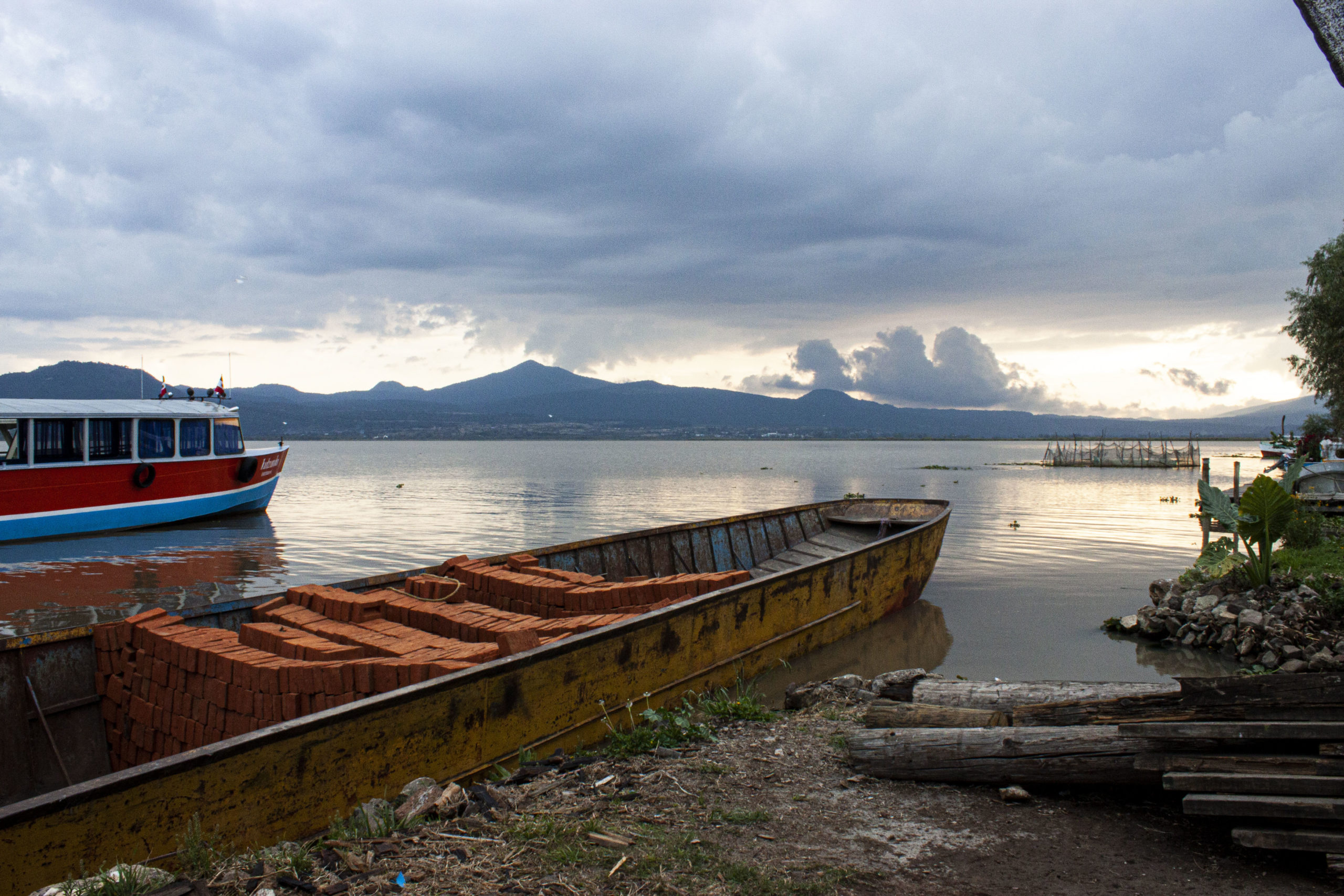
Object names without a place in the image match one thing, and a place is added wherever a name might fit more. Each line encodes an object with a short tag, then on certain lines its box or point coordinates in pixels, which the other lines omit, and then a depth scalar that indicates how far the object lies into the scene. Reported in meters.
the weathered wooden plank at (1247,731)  3.80
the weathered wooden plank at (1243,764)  3.74
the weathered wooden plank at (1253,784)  3.66
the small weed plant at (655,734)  5.57
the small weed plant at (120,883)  3.22
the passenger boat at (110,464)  18.56
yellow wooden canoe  3.63
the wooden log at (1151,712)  4.03
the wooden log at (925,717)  5.09
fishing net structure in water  70.44
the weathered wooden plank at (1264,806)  3.55
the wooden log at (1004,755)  4.38
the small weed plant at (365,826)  4.04
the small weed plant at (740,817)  4.24
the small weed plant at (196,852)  3.58
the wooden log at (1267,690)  4.01
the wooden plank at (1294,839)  3.49
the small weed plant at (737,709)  6.34
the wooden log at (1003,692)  5.88
